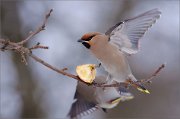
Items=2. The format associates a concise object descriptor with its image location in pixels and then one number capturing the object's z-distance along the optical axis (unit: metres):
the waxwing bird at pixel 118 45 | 5.59
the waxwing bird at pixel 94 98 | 5.70
